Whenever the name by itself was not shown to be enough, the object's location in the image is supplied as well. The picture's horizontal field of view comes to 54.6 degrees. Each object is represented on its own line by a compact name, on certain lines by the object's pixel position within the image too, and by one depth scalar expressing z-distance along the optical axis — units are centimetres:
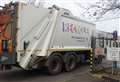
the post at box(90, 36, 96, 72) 554
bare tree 523
